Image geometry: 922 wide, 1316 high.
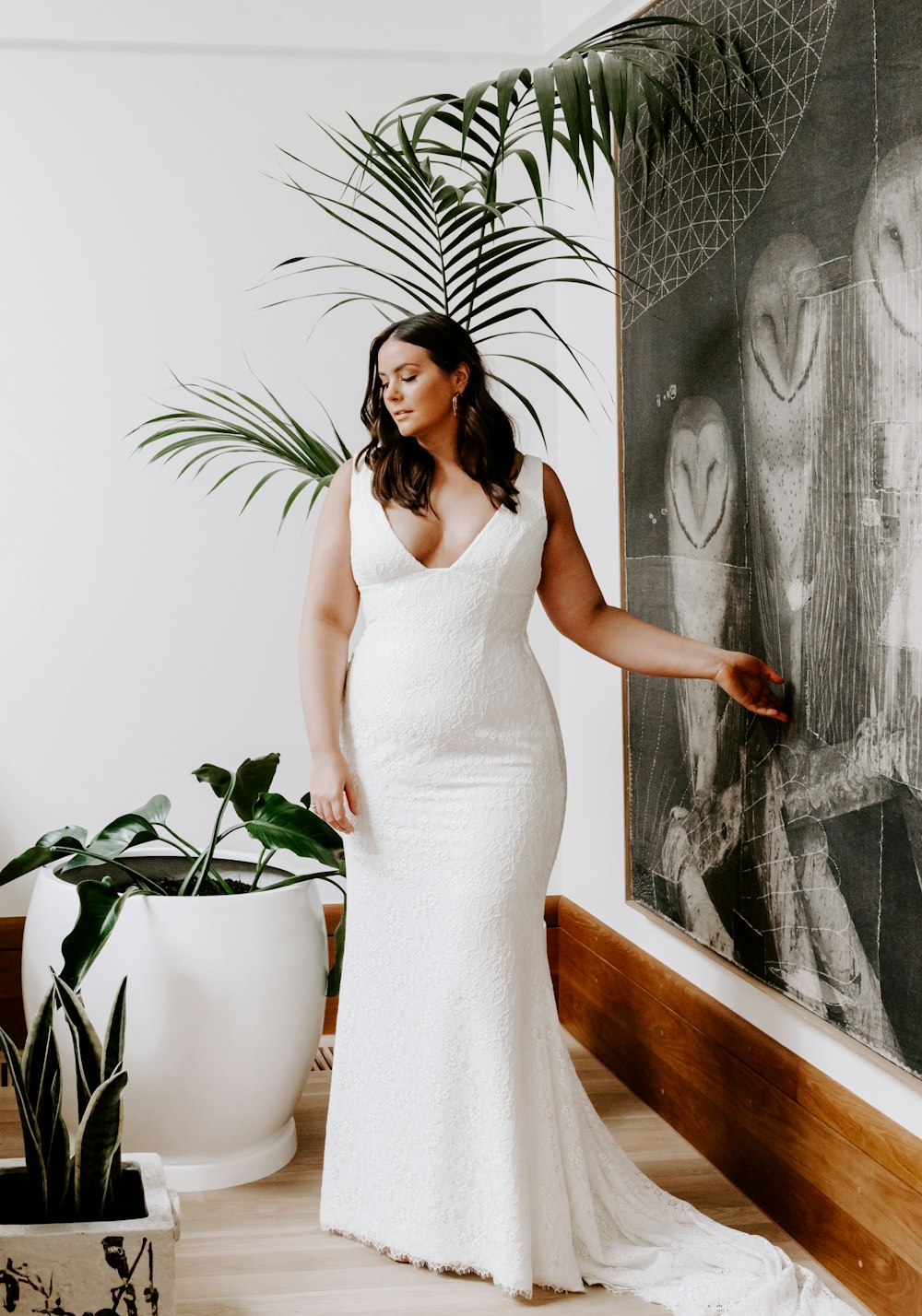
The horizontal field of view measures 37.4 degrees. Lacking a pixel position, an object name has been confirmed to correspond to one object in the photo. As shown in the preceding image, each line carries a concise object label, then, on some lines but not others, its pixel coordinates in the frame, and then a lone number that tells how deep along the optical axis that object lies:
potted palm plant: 2.46
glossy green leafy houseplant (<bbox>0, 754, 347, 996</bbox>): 2.51
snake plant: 1.81
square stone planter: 1.76
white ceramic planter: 2.58
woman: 2.27
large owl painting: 2.02
